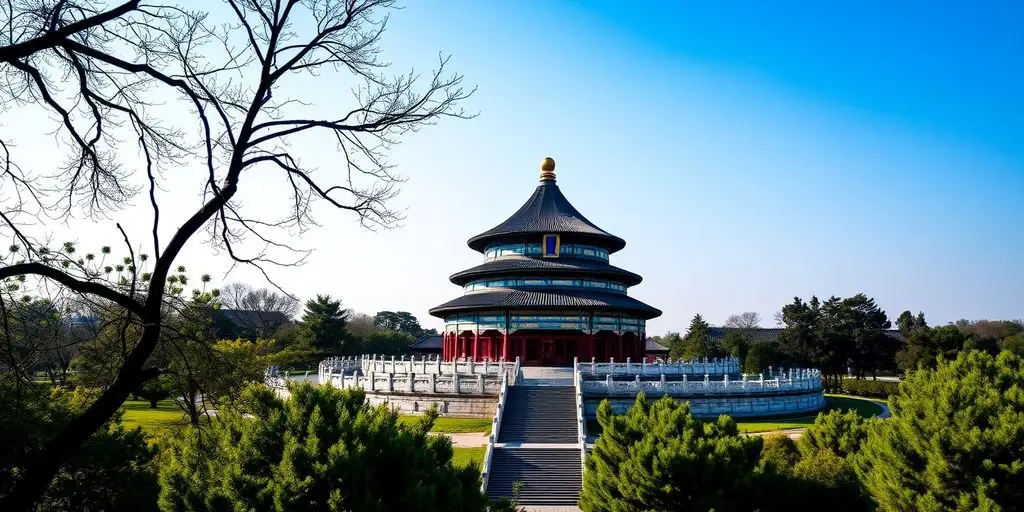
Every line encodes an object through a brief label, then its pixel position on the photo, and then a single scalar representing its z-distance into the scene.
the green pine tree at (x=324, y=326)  66.38
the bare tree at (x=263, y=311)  78.31
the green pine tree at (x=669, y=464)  12.28
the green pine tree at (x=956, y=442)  12.33
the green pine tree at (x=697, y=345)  61.81
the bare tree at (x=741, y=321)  129.00
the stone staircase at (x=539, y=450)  19.30
